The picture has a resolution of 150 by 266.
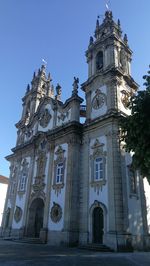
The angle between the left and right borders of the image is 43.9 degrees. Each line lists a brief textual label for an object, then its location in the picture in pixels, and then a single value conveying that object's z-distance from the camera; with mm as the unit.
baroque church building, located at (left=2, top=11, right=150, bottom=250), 14551
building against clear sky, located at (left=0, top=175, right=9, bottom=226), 35568
